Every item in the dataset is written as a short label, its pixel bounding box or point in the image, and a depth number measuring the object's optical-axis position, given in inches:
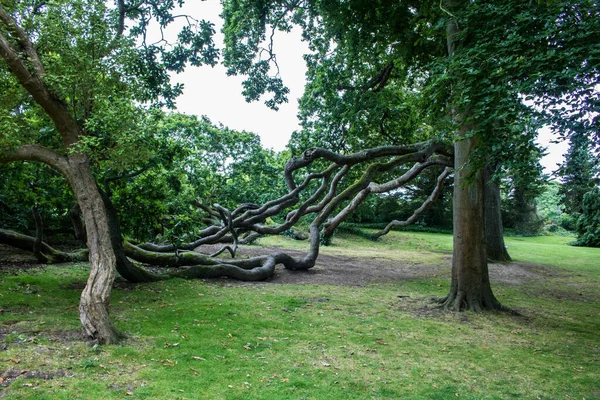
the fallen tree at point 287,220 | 382.3
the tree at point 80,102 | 210.1
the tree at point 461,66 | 175.9
